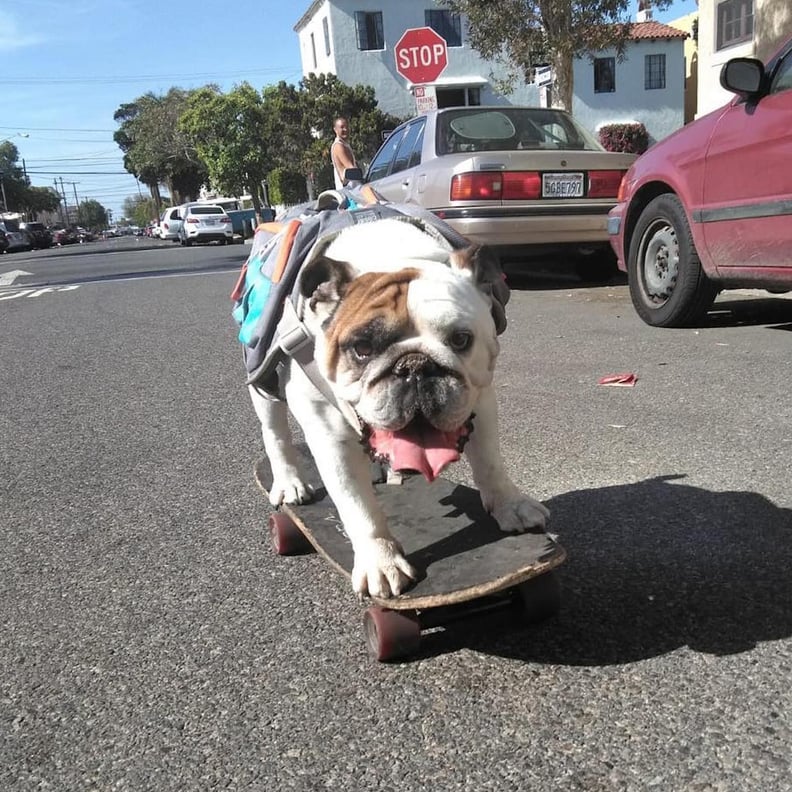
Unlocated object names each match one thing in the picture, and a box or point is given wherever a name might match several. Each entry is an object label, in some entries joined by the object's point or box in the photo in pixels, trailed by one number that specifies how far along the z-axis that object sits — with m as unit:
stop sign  11.39
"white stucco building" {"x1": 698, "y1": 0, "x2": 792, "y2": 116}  16.66
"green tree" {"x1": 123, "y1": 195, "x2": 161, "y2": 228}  101.07
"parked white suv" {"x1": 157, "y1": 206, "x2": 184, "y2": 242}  38.84
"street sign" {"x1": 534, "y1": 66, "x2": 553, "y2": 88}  12.26
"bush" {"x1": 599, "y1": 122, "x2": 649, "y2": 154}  34.19
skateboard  1.98
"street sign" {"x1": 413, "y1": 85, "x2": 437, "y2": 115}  11.96
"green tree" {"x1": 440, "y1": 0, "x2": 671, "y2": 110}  14.89
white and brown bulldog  1.84
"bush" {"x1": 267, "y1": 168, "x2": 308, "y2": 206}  38.88
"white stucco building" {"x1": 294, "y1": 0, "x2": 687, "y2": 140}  35.69
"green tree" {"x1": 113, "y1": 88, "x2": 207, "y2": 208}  60.38
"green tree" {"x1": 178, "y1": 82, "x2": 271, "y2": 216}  42.22
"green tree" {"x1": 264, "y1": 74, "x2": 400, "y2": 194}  33.88
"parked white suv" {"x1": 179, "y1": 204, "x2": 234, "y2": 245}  32.06
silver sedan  7.50
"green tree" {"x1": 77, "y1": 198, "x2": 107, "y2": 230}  166.41
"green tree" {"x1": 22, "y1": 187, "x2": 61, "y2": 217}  101.19
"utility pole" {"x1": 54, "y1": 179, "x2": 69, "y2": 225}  144.65
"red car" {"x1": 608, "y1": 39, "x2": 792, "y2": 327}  4.75
